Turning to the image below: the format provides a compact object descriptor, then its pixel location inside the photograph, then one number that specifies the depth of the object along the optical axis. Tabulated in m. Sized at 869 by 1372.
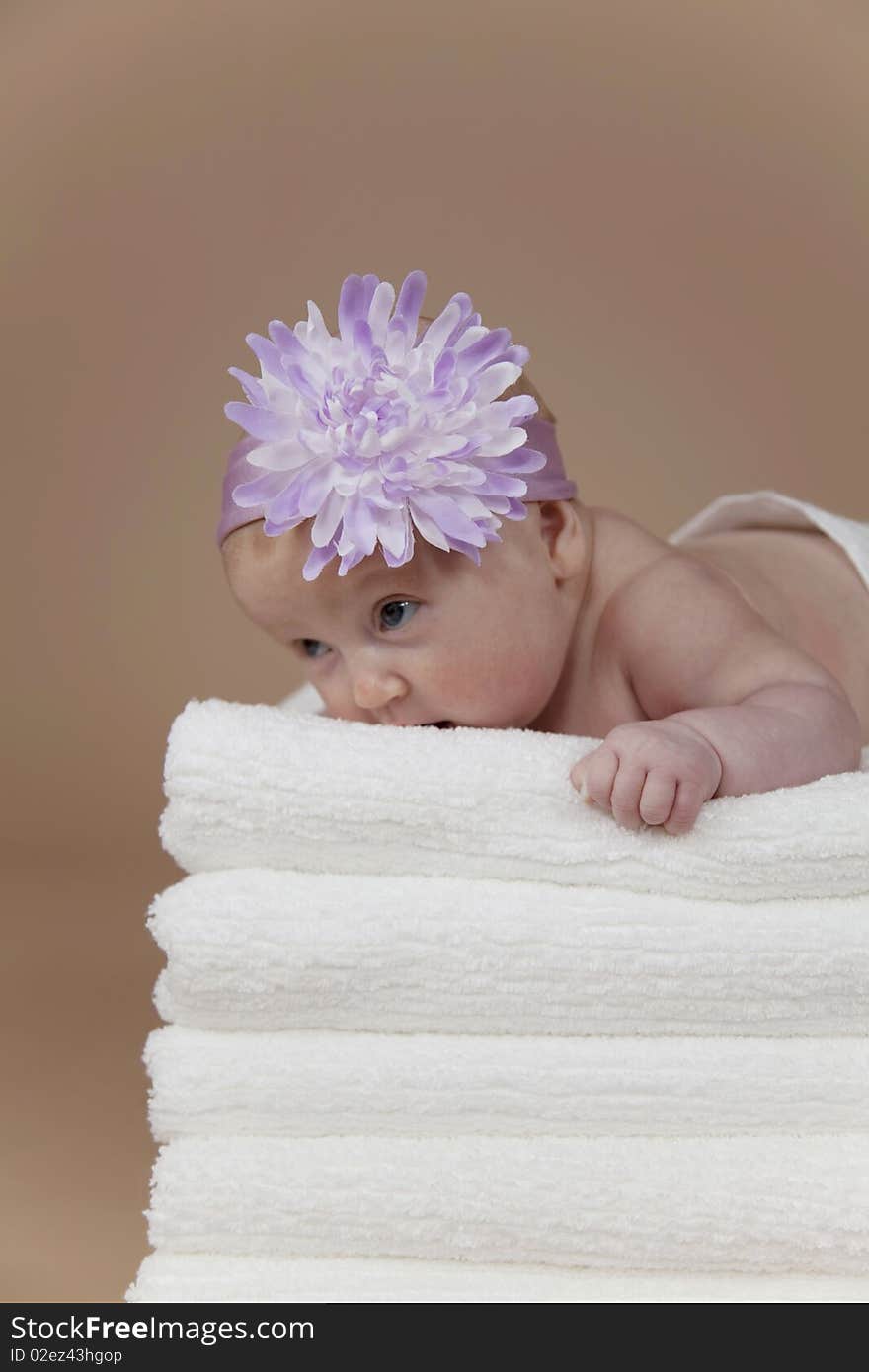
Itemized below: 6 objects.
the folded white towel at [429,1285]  1.22
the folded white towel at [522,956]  1.20
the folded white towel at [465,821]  1.21
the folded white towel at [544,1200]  1.21
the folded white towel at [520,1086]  1.22
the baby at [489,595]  1.35
